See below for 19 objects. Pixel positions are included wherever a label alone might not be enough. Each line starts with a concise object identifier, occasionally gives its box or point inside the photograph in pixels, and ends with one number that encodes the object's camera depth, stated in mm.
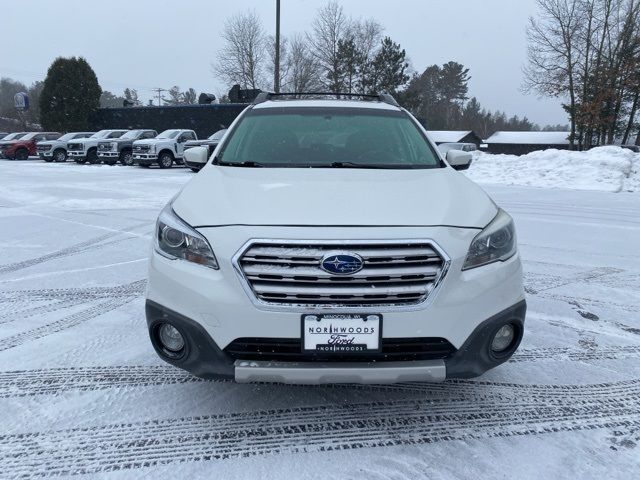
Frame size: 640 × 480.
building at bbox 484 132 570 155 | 61766
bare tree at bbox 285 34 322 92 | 45906
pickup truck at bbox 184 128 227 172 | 18952
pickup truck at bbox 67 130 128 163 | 25734
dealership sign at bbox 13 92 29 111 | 47347
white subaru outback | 2359
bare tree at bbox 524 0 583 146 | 34000
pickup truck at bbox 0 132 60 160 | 29219
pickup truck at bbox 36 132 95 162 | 27406
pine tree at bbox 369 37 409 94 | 47438
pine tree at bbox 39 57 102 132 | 40188
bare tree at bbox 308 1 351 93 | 45188
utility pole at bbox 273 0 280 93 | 23469
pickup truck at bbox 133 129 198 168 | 22266
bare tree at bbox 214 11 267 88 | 46969
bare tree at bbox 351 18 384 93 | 46562
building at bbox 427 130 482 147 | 61603
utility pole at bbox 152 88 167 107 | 91556
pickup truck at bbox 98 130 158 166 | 24500
